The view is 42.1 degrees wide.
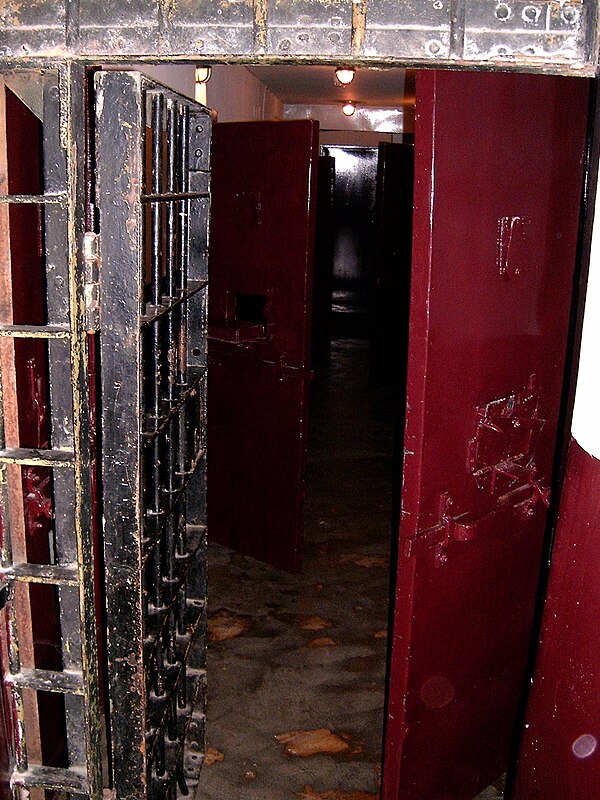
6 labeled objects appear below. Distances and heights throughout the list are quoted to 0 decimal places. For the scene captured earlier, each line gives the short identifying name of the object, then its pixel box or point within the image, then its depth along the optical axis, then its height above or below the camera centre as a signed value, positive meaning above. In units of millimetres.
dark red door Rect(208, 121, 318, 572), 3748 -489
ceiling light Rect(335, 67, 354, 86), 7757 +1577
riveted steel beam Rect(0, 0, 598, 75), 1391 +364
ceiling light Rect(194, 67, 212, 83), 4910 +980
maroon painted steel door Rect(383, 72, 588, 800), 1913 -425
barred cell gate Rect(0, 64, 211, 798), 1564 -443
